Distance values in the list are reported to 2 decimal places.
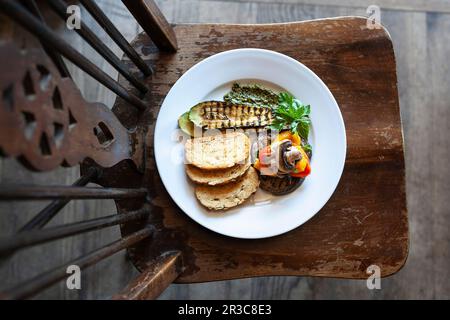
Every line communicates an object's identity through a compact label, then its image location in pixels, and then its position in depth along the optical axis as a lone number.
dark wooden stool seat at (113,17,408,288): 1.31
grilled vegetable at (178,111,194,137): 1.31
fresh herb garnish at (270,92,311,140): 1.31
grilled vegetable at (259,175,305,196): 1.31
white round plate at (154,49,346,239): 1.29
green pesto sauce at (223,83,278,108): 1.36
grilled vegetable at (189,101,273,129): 1.33
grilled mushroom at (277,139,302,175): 1.23
